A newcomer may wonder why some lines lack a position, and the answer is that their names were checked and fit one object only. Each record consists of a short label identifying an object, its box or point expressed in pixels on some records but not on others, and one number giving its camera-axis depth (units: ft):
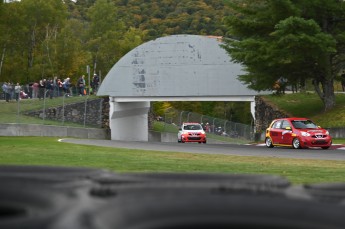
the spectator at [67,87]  172.89
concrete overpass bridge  179.73
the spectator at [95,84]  211.20
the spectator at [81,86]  188.85
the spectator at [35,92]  148.15
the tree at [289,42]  131.44
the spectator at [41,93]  148.97
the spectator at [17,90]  145.01
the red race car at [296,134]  103.55
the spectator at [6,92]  145.27
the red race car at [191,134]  157.89
